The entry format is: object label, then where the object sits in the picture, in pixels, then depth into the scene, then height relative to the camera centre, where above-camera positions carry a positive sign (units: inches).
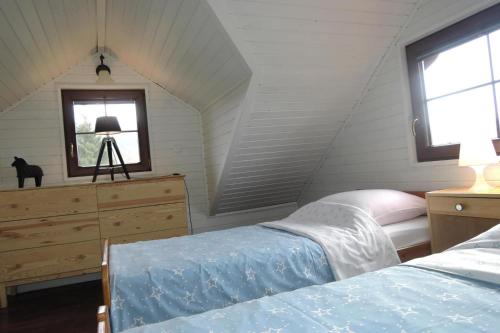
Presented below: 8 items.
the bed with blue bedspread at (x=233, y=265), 58.2 -16.0
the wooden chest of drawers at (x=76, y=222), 106.0 -10.1
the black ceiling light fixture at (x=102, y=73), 131.9 +41.9
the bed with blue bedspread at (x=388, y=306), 32.6 -14.2
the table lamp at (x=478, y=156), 71.5 -0.3
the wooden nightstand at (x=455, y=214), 68.0 -11.8
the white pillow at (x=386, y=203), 82.9 -9.5
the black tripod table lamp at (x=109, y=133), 123.6 +19.3
